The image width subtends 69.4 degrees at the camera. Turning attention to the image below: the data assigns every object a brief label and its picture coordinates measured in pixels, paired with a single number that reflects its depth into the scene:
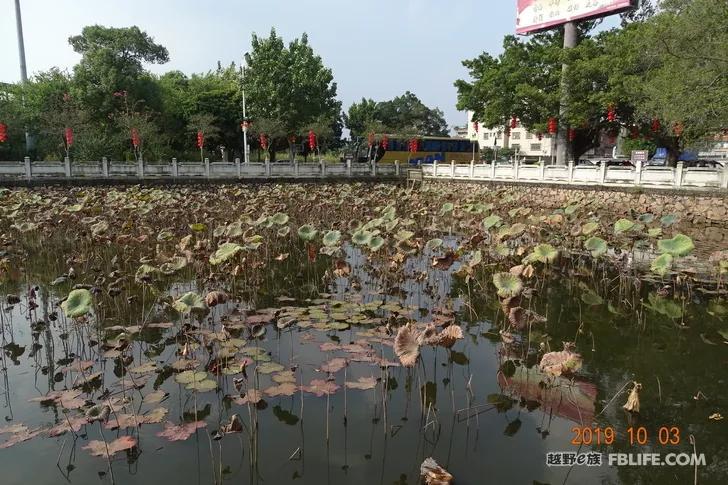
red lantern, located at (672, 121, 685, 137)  19.63
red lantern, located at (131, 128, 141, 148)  28.91
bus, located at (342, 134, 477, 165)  39.28
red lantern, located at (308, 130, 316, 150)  35.34
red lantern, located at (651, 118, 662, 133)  23.98
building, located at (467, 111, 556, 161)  63.78
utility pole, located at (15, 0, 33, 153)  27.67
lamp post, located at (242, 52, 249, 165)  33.72
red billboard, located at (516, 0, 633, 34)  24.88
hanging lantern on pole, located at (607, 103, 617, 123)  24.77
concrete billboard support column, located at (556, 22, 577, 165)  26.31
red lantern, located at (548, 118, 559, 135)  27.23
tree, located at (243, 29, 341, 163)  35.19
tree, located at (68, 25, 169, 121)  33.75
